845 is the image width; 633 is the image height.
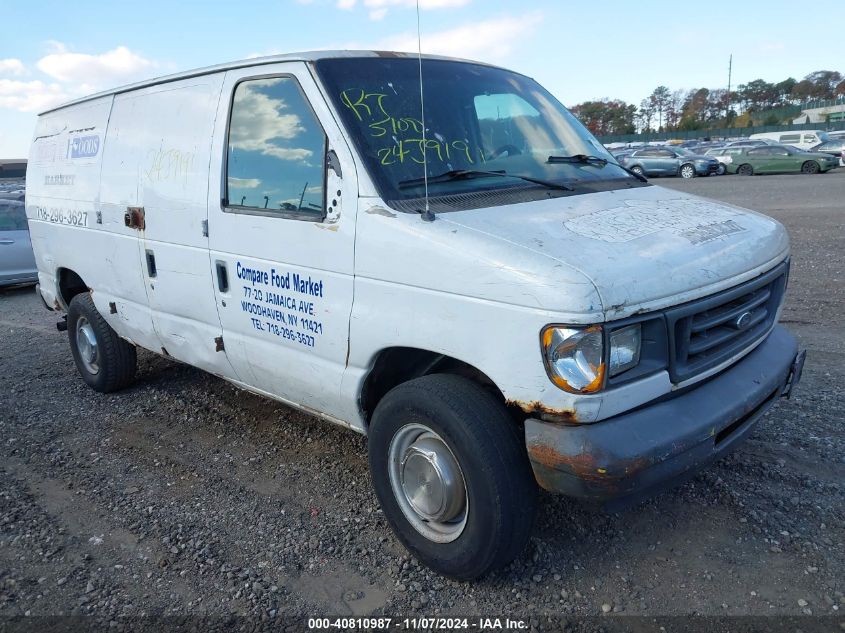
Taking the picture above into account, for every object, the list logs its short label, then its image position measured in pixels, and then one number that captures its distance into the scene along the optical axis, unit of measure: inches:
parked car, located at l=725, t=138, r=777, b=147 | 1149.7
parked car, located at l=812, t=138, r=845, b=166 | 1148.2
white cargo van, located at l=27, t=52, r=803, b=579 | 98.6
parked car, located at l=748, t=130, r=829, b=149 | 1279.5
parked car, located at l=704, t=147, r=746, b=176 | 1155.8
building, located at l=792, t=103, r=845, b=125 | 2902.1
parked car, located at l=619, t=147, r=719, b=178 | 1160.8
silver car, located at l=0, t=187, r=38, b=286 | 410.3
